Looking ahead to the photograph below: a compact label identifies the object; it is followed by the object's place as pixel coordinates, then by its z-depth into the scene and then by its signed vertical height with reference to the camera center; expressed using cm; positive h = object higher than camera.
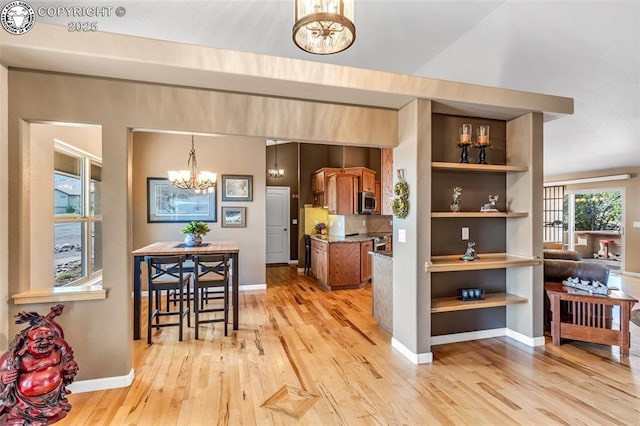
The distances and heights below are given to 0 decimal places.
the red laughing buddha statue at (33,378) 177 -96
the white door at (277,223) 855 -25
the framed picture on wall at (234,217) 549 -5
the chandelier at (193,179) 431 +51
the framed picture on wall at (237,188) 546 +47
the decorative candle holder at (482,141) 320 +75
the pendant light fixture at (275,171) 815 +113
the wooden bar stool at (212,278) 344 -76
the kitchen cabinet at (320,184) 671 +71
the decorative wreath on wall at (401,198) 302 +16
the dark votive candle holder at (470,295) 321 -85
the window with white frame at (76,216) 366 -2
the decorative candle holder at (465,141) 315 +74
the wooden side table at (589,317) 295 -106
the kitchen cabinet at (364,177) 628 +76
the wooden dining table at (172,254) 343 -47
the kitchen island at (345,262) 561 -89
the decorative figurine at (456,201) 324 +13
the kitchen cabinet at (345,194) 617 +40
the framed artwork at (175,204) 519 +18
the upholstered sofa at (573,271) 354 -67
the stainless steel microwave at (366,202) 607 +23
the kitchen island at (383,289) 360 -92
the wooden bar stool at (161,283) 333 -77
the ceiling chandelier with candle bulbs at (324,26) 155 +102
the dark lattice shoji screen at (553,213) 902 -1
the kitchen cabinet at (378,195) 660 +40
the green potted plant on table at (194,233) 417 -26
